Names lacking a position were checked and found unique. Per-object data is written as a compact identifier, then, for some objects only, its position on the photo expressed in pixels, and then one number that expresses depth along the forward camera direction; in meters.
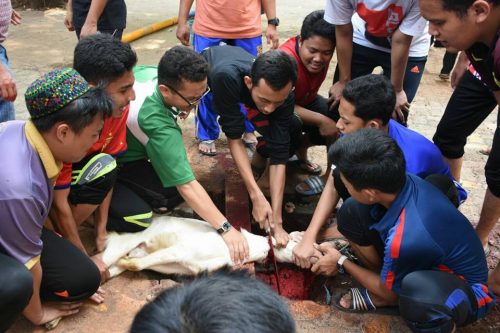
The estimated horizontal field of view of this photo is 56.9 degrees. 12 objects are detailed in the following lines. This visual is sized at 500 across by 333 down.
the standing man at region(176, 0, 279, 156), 3.70
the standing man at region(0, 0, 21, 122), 2.69
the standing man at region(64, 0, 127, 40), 3.81
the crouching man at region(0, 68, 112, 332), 1.75
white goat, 2.52
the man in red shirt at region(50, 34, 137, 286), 2.36
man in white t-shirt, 2.72
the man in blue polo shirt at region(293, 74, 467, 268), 2.51
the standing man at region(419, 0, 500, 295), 1.83
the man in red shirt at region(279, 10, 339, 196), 3.11
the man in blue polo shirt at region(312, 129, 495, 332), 1.95
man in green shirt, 2.56
